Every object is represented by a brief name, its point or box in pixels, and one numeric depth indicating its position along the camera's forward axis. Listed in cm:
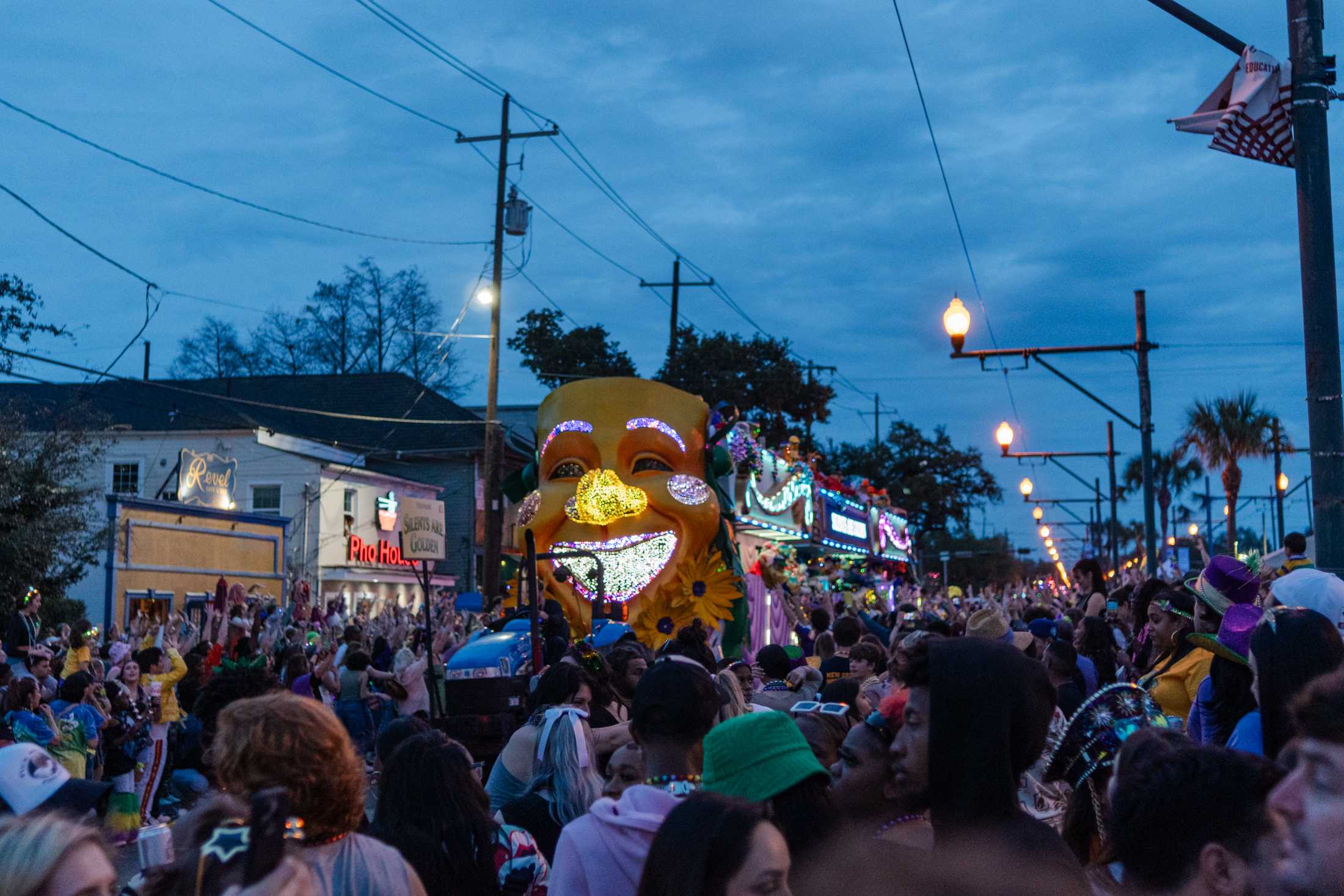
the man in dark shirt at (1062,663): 726
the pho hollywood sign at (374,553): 3472
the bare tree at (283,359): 5012
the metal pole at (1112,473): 3138
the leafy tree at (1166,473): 4717
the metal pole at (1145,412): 1806
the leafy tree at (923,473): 5559
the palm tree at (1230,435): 3034
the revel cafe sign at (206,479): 3120
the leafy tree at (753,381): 4059
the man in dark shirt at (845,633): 960
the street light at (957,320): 1506
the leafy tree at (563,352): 4056
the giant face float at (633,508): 1545
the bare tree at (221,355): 5147
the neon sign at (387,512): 3575
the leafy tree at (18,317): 2067
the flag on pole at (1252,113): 777
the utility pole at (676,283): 3988
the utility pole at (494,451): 2364
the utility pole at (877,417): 6625
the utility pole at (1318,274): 711
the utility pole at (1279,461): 3450
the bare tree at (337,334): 4969
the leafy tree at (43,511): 2005
